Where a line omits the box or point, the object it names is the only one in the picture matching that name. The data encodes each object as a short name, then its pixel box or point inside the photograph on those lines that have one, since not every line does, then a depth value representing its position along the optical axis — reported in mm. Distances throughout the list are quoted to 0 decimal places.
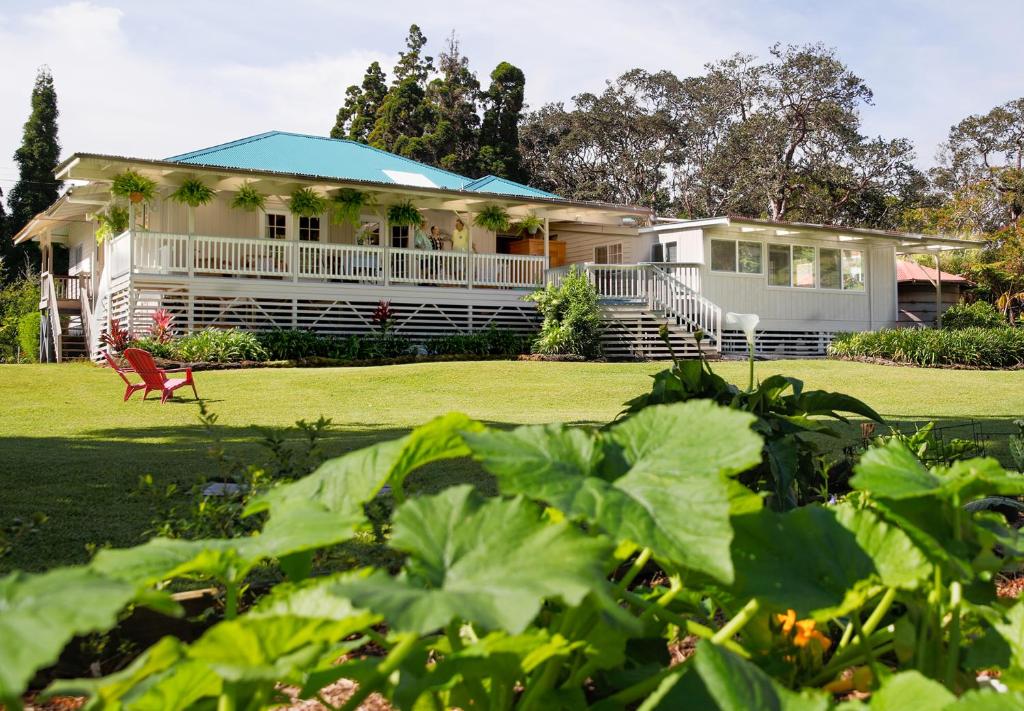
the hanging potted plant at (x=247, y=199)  20594
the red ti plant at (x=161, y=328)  18281
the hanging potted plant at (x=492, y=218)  23781
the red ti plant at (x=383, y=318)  21141
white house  20375
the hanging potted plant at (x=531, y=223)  24656
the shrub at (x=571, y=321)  20469
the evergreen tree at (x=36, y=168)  43094
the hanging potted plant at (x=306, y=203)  21328
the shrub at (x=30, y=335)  26844
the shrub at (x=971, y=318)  28391
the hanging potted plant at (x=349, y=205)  21859
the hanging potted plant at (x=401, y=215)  22703
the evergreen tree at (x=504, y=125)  46594
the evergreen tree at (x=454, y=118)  47062
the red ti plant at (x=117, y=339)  18050
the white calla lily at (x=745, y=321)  3423
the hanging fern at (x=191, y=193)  19906
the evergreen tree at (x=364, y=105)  50562
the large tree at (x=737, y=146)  46406
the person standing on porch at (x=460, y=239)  25594
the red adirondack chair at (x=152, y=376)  12883
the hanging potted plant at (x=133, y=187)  19125
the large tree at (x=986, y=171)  43219
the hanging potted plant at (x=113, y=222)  20734
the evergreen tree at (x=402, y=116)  48312
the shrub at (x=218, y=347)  17859
